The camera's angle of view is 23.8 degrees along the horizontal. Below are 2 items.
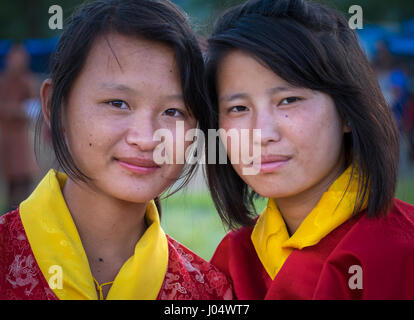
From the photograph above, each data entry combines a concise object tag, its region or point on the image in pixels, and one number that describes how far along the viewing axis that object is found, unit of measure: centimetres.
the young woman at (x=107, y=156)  102
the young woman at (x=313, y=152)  101
